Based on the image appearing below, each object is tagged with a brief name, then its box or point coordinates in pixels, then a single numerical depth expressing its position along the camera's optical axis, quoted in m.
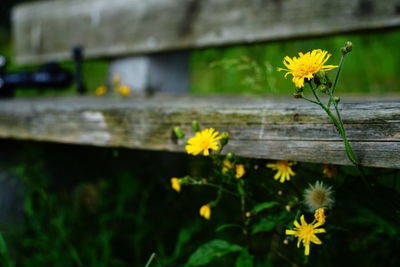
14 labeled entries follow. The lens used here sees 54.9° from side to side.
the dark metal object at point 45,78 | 1.96
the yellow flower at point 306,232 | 0.77
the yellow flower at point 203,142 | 0.87
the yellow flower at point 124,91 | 1.60
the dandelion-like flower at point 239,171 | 0.94
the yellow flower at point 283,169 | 0.92
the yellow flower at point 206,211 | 1.00
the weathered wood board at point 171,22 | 1.43
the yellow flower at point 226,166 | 0.97
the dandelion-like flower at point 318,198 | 0.87
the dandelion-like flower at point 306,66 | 0.71
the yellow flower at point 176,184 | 1.02
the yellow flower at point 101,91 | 1.80
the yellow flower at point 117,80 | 1.83
